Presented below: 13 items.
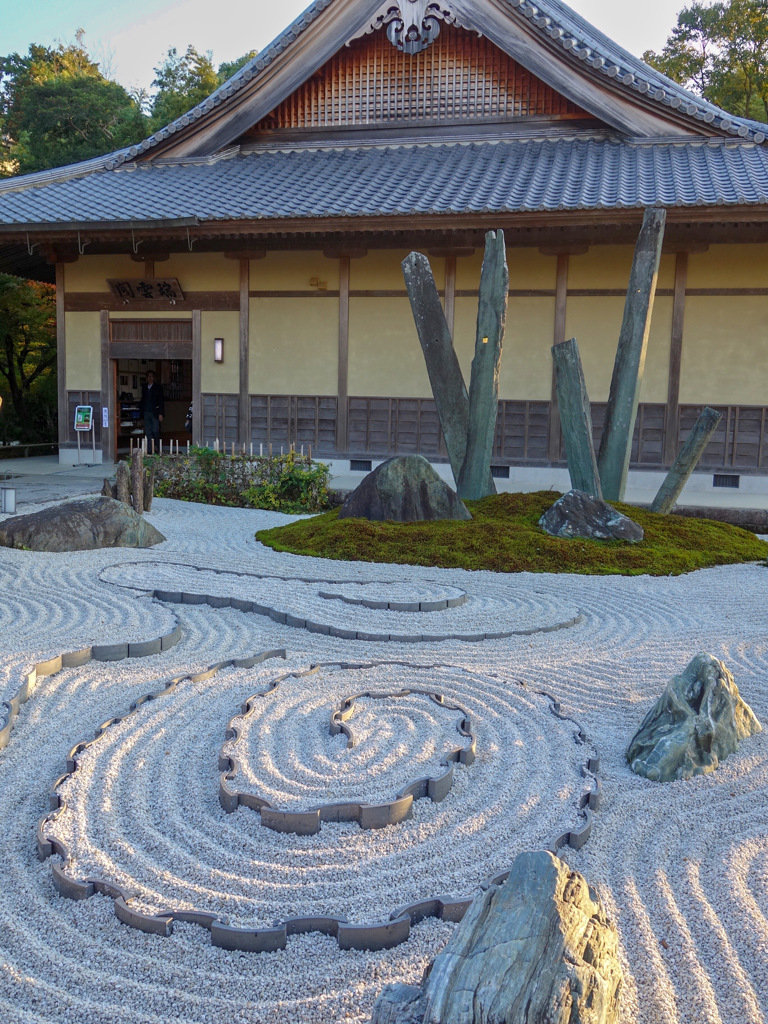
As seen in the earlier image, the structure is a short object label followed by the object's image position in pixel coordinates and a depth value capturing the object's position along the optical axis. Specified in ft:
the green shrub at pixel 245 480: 35.63
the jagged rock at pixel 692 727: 11.23
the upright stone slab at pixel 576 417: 28.68
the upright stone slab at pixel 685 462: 29.63
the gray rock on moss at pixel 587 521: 26.99
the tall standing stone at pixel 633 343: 30.30
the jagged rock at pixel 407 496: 28.48
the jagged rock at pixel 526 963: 5.25
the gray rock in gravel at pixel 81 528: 25.11
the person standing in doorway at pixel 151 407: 52.11
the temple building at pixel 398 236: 38.60
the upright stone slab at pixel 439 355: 30.07
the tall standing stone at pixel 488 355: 29.45
